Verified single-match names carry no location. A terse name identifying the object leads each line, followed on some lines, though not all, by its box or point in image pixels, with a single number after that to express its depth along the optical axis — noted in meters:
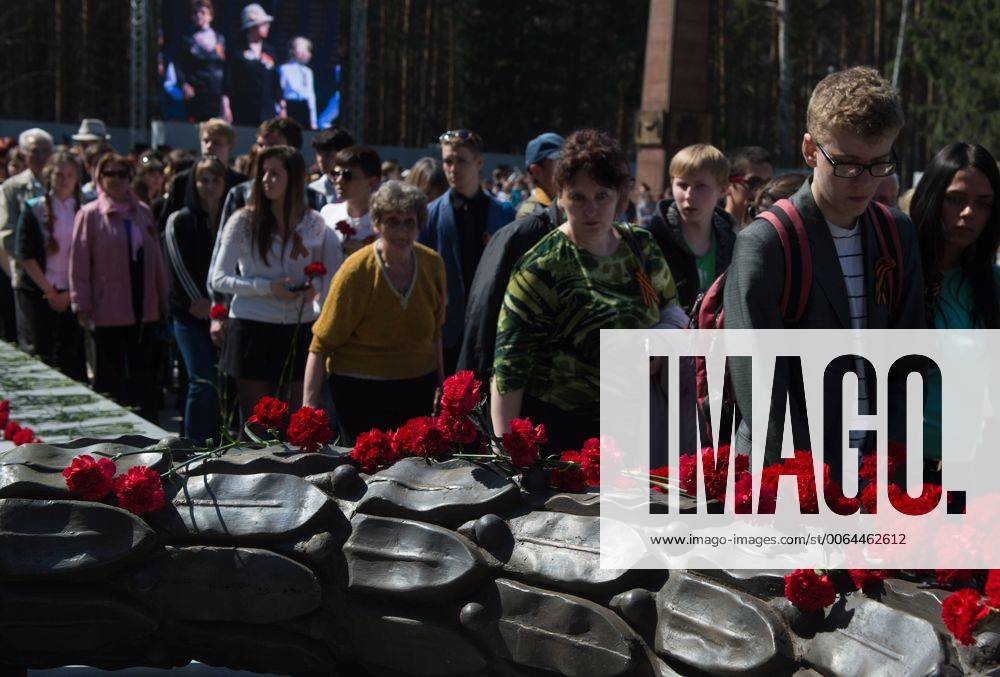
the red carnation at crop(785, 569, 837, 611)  1.75
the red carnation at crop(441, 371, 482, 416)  2.34
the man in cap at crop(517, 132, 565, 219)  5.40
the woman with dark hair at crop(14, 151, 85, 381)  7.87
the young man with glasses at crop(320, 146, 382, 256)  5.84
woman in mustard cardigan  4.41
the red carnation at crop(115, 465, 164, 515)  2.24
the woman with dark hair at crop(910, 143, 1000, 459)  3.08
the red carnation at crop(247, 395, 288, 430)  2.56
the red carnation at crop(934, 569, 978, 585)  1.78
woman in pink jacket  6.97
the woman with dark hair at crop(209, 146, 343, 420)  5.19
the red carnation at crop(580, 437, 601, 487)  2.20
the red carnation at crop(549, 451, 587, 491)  2.21
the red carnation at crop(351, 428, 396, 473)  2.29
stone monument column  16.00
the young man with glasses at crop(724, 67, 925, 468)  2.27
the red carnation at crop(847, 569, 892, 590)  1.78
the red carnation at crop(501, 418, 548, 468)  2.22
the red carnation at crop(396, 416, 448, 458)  2.30
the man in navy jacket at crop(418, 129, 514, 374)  5.65
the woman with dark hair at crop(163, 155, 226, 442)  6.08
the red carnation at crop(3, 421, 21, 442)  3.50
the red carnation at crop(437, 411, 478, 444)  2.32
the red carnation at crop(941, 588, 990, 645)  1.60
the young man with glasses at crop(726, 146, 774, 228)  5.73
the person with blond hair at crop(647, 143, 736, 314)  4.54
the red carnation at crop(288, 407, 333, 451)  2.41
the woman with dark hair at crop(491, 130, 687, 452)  3.19
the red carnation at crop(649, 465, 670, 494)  2.15
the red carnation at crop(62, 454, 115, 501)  2.29
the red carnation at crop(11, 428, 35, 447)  3.42
